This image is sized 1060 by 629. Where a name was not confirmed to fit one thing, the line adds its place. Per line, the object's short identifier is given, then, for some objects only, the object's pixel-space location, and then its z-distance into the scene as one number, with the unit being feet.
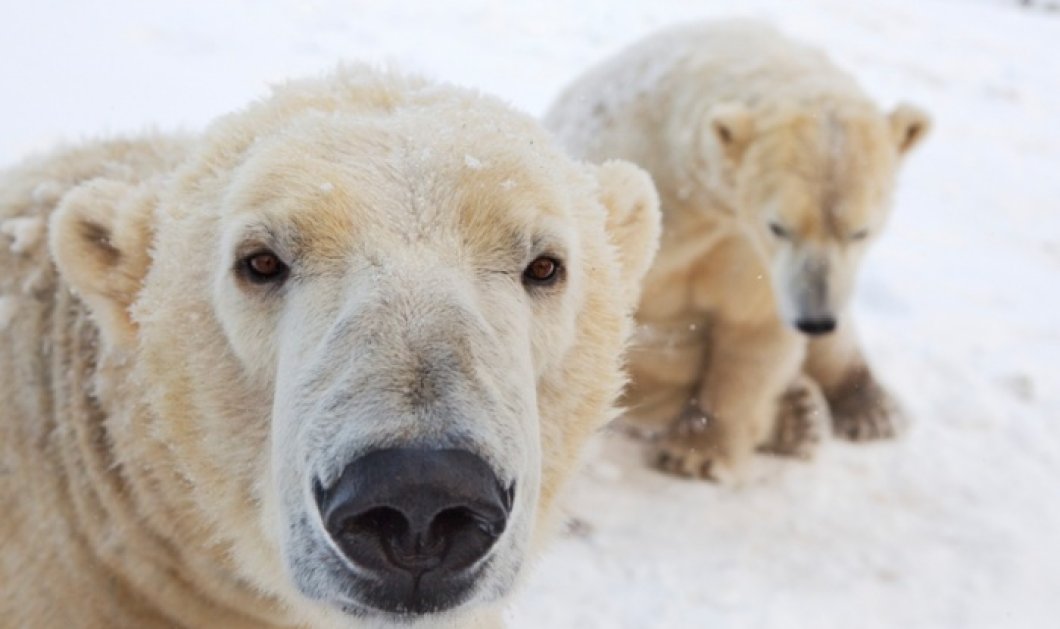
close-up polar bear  4.70
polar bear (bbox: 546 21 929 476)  13.02
